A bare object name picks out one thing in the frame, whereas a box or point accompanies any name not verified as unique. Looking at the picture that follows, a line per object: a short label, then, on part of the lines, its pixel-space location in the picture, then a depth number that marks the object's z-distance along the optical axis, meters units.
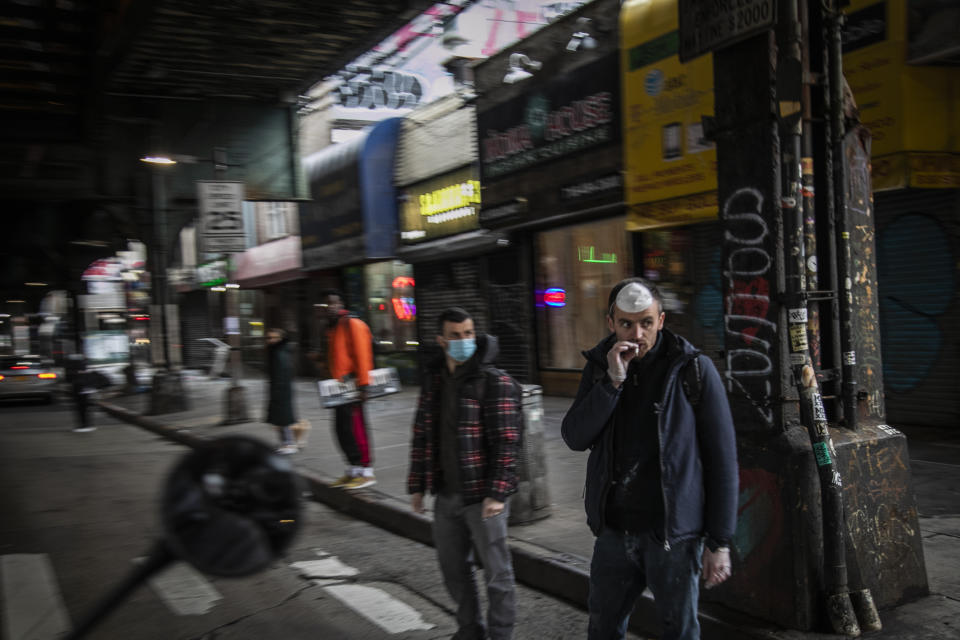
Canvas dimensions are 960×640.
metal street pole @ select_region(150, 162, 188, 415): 16.97
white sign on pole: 14.54
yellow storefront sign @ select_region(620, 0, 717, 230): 10.19
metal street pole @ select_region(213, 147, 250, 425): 14.34
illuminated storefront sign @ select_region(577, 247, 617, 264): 13.36
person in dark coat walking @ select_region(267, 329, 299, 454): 10.36
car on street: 22.83
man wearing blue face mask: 4.00
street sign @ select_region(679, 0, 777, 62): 3.92
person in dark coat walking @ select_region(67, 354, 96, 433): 15.56
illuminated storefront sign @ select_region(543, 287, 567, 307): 14.44
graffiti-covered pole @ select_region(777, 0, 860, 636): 3.77
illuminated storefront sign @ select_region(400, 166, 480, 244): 16.30
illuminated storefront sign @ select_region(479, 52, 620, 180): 12.05
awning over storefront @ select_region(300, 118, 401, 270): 18.59
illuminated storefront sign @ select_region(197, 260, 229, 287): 30.87
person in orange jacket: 8.20
